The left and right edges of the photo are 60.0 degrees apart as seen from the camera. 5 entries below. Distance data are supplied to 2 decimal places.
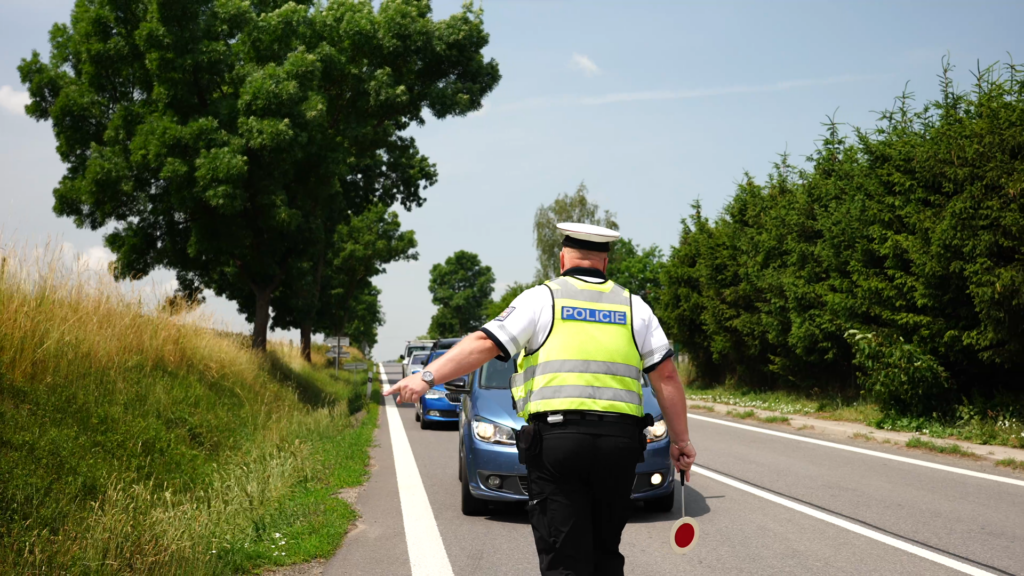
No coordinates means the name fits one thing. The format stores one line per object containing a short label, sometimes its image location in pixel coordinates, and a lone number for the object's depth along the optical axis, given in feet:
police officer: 11.51
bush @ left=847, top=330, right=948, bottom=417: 47.29
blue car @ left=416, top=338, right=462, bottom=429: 58.54
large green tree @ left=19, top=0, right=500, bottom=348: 68.03
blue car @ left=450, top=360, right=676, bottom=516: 26.11
